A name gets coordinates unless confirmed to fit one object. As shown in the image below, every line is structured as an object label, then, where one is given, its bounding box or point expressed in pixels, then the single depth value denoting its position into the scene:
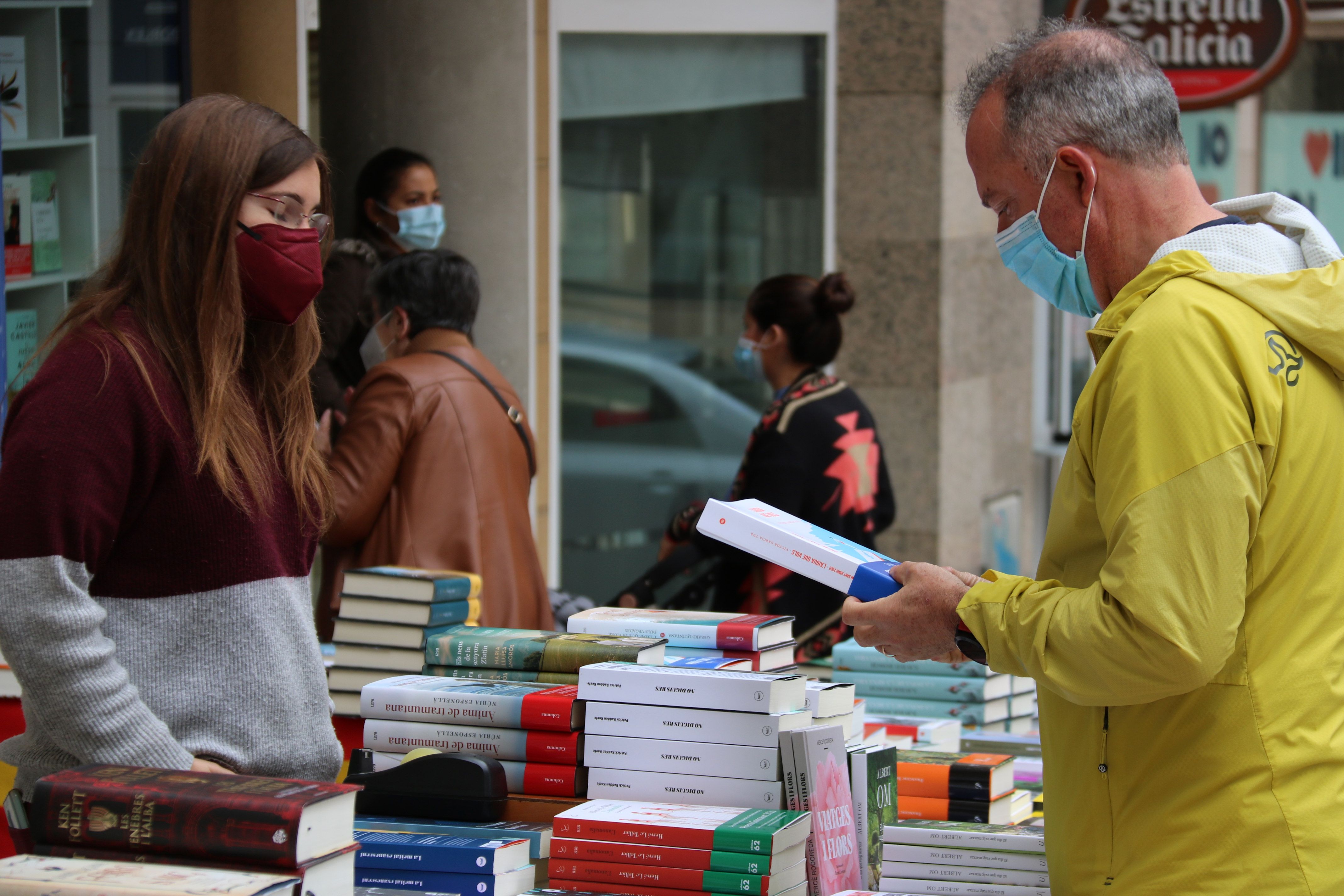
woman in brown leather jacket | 8.02
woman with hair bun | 9.61
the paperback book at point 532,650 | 4.96
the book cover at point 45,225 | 8.32
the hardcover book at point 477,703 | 4.71
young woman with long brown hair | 3.71
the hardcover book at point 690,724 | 4.50
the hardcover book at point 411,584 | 6.37
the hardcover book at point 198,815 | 3.42
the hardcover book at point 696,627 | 5.01
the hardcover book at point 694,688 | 4.50
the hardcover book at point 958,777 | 5.38
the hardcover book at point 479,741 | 4.71
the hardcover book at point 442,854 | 4.22
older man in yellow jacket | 3.41
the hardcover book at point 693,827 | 4.17
